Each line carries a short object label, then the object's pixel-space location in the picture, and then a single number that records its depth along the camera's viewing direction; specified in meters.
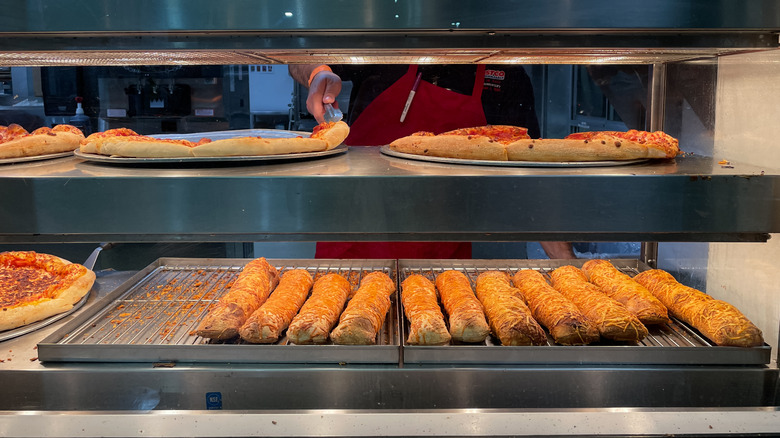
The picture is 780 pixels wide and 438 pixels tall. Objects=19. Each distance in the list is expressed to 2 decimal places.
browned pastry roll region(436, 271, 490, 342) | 1.87
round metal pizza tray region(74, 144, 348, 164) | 1.77
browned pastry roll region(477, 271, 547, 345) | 1.84
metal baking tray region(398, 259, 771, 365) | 1.78
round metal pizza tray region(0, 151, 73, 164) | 1.90
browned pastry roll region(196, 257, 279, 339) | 1.87
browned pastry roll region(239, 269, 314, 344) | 1.86
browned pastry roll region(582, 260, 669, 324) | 2.01
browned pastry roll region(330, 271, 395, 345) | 1.83
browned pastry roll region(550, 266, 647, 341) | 1.86
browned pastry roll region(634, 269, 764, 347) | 1.82
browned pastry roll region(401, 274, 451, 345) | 1.83
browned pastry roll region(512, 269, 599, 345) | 1.85
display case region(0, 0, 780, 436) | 1.62
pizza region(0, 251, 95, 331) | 2.10
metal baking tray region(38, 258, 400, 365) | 1.79
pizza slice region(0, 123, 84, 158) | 1.98
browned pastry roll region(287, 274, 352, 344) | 1.84
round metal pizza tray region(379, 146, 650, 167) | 1.79
